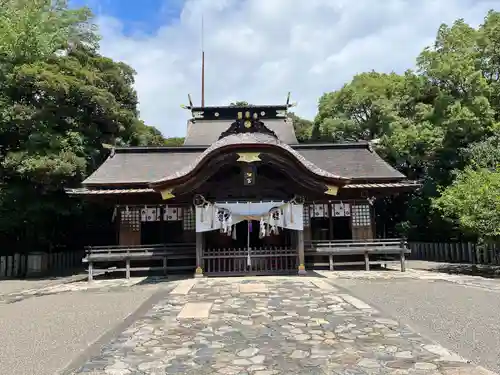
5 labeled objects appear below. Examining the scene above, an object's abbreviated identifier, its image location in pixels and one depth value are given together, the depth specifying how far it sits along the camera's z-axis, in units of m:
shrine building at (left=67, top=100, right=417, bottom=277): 13.94
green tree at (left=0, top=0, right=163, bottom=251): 17.84
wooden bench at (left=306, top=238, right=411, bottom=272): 15.29
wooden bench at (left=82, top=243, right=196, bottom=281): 15.16
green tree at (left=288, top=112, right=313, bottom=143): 40.28
